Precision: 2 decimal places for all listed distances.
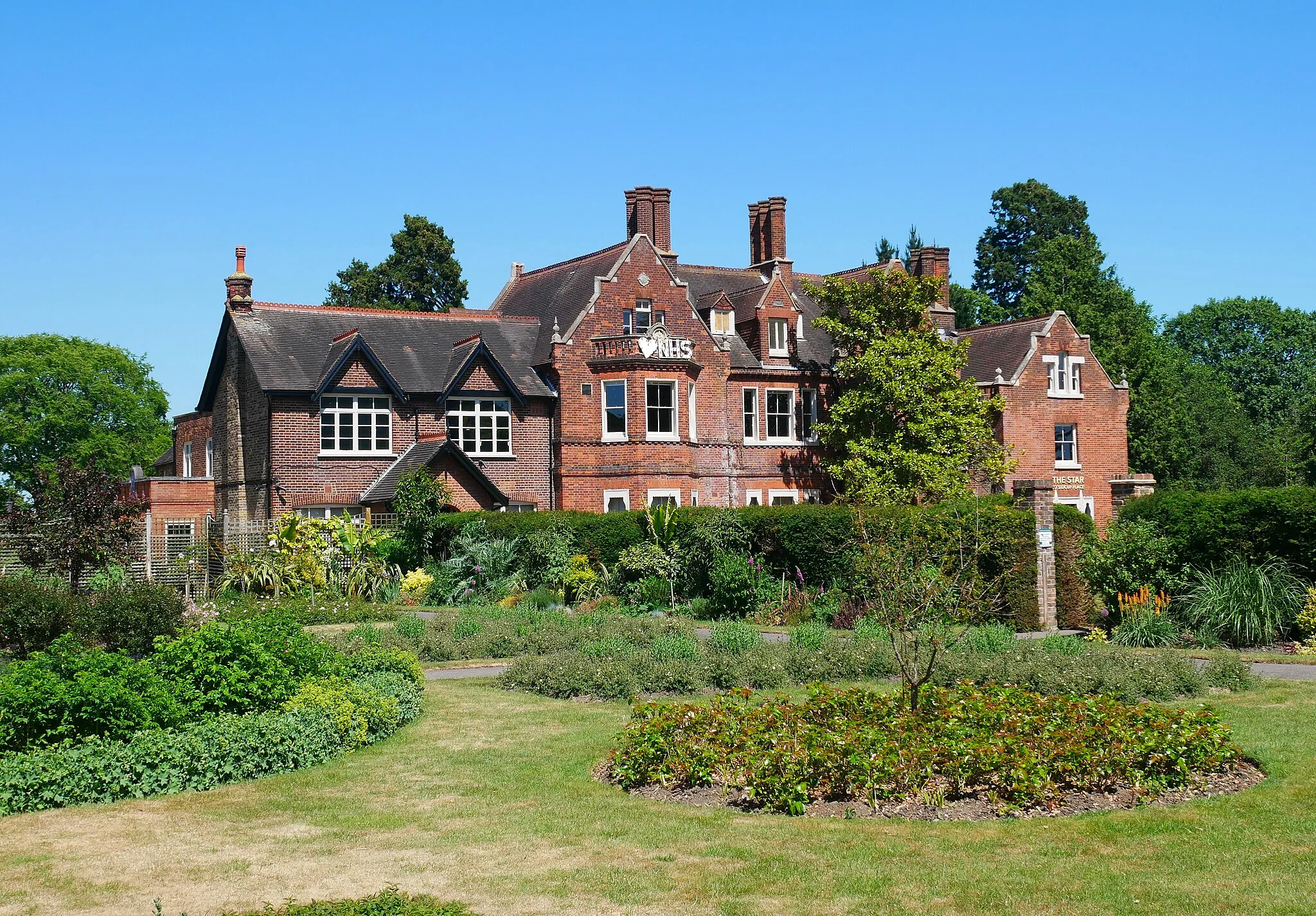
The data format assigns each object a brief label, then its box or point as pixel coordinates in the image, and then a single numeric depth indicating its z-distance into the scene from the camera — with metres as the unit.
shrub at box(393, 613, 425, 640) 21.83
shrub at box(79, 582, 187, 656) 17.44
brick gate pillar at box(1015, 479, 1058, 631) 23.98
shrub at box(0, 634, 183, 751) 11.52
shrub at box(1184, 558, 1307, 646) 20.86
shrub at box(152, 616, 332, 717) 12.67
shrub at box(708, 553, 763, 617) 27.47
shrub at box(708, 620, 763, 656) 18.81
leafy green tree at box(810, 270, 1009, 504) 40.12
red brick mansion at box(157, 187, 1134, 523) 39.12
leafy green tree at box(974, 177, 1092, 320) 76.69
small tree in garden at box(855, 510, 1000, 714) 12.23
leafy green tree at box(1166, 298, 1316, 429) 80.31
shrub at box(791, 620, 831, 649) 18.84
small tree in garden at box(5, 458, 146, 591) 27.70
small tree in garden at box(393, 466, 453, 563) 35.75
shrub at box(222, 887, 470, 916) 7.54
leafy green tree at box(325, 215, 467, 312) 65.50
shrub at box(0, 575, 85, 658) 17.59
